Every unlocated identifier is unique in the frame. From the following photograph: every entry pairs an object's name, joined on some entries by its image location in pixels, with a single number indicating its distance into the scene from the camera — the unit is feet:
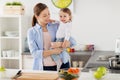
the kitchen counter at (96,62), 10.20
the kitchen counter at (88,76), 8.13
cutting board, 8.01
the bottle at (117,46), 14.75
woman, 10.54
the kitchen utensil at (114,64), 9.78
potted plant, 16.49
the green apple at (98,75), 7.86
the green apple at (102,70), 7.99
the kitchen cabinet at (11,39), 16.66
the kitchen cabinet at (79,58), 15.29
